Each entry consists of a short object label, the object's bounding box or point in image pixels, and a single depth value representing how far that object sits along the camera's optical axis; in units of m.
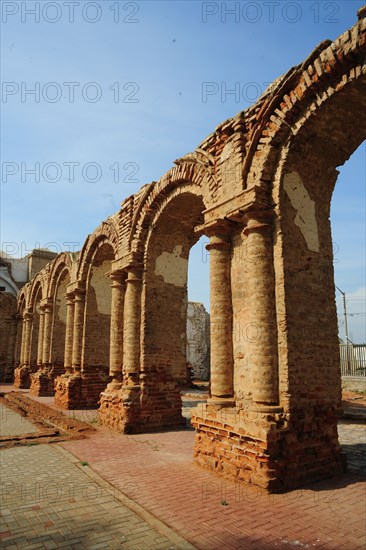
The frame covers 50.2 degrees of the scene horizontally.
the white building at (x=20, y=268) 32.69
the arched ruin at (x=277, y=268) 5.30
